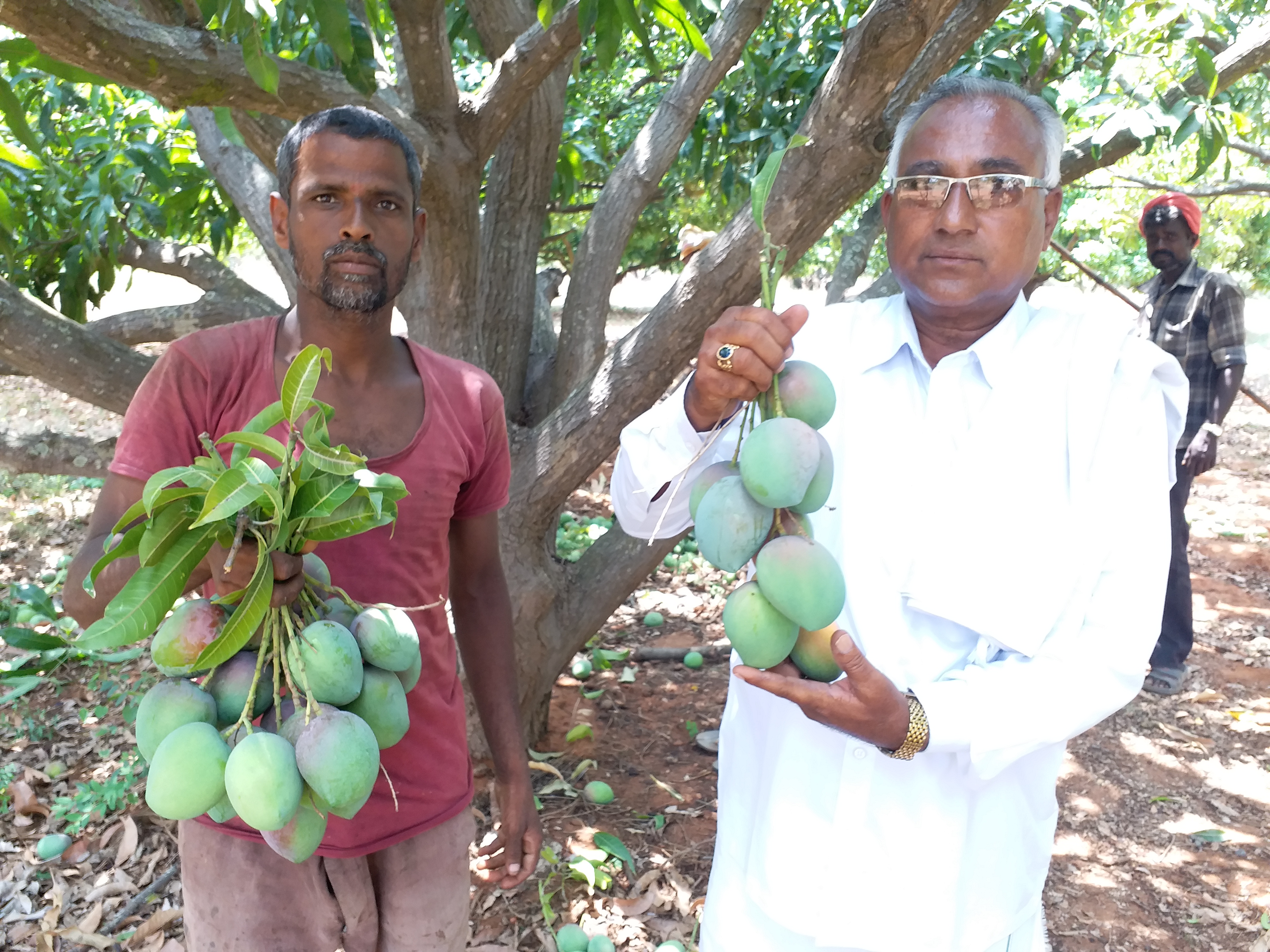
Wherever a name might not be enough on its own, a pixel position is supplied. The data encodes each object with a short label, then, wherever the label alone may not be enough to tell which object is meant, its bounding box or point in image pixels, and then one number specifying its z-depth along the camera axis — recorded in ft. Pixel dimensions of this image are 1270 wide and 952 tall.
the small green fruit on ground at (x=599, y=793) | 10.32
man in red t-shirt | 5.08
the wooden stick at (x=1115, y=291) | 11.75
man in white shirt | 4.35
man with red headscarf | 14.15
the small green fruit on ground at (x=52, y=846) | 9.30
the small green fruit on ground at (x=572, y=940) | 8.13
